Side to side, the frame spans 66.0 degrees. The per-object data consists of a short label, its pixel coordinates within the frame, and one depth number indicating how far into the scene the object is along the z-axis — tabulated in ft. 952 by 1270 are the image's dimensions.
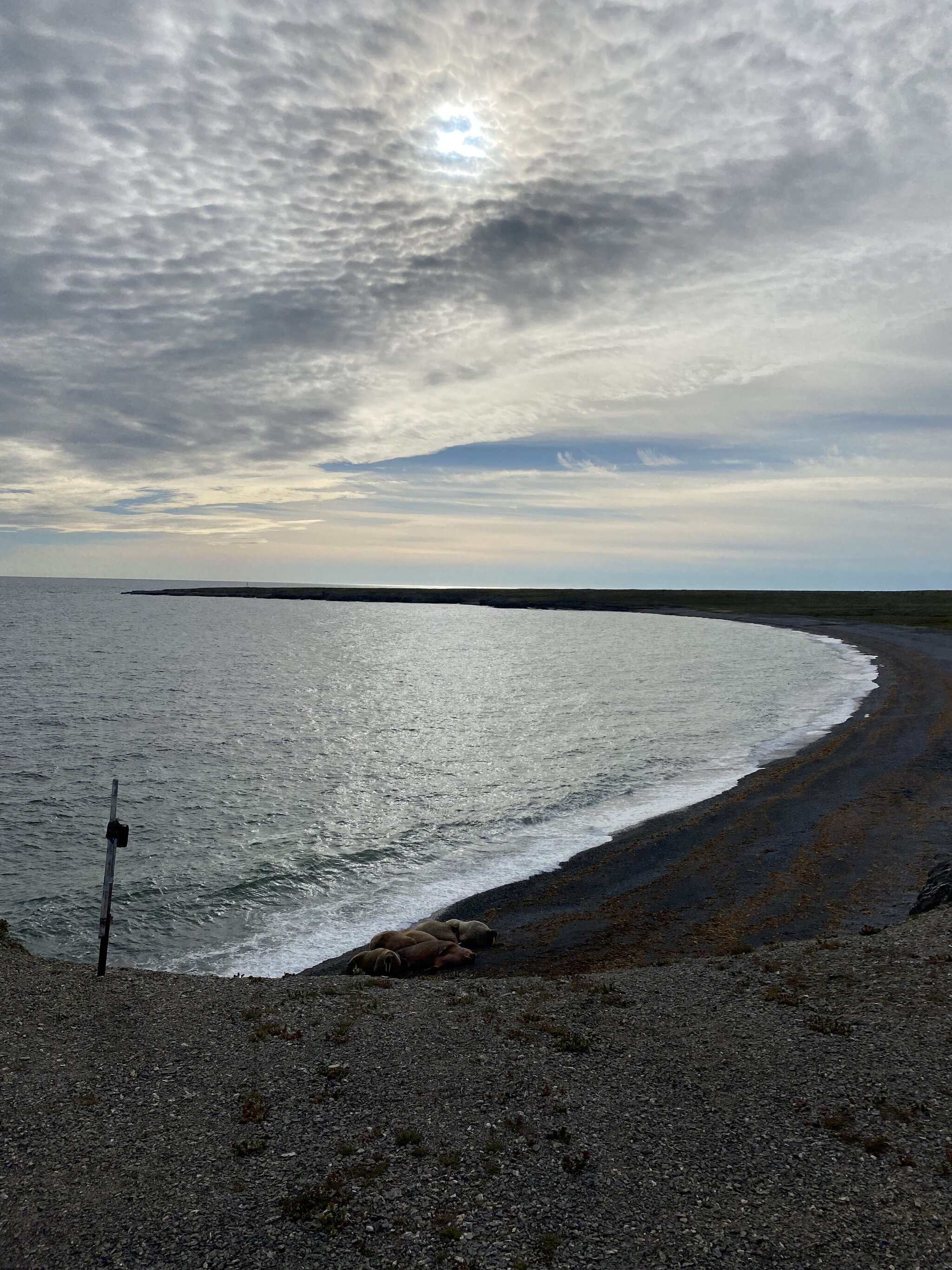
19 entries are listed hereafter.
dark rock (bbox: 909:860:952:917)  64.08
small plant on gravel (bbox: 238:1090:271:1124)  36.55
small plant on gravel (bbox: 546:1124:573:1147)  35.01
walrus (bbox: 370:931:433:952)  65.87
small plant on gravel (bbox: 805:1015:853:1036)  42.88
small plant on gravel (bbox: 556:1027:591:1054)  43.04
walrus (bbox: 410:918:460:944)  67.77
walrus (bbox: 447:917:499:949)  67.92
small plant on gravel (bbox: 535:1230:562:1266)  28.44
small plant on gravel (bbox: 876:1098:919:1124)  35.22
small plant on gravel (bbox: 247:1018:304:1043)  45.01
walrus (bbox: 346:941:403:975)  61.57
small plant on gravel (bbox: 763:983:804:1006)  47.34
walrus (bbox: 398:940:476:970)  63.21
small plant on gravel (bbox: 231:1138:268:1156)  34.06
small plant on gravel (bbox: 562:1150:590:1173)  33.01
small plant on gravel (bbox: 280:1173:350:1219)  30.09
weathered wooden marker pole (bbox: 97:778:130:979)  49.03
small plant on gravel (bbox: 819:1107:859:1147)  34.27
